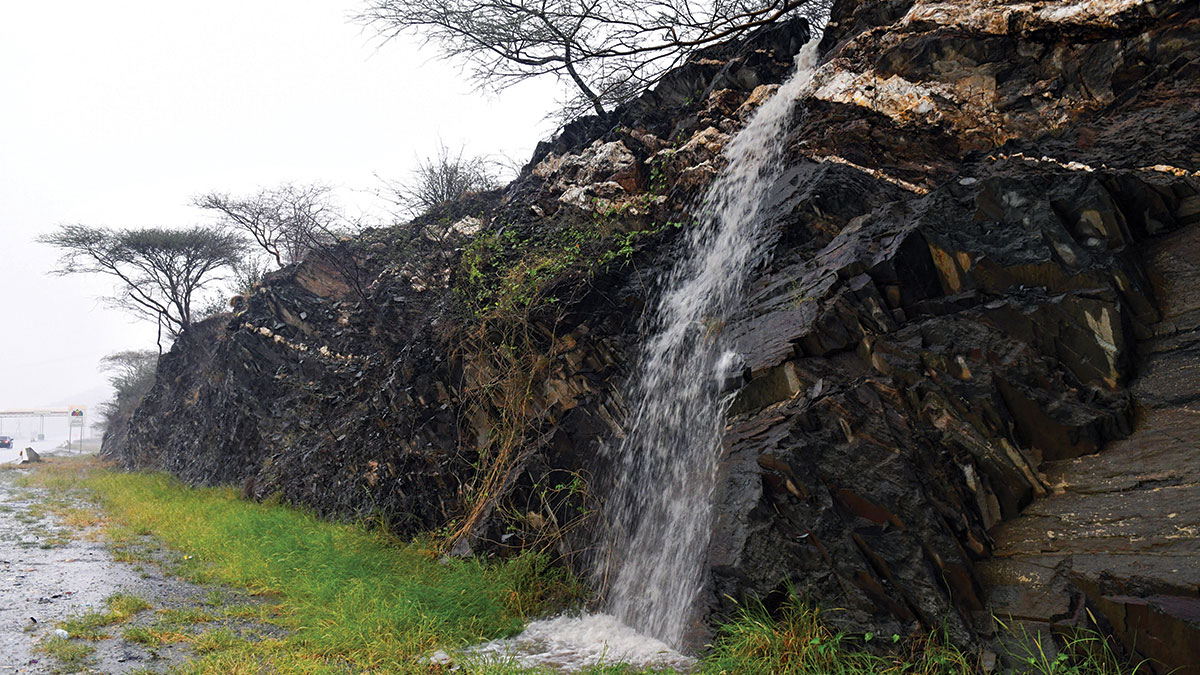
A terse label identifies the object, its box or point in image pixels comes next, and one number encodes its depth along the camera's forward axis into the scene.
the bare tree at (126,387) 27.69
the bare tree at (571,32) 8.00
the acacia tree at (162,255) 19.81
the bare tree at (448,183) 12.45
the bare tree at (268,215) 16.58
